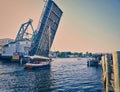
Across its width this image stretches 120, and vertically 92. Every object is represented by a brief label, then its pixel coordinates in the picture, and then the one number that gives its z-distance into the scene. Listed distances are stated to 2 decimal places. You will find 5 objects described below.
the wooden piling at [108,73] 4.25
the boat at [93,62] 26.72
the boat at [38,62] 20.11
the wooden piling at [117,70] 2.64
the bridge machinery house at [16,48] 38.40
